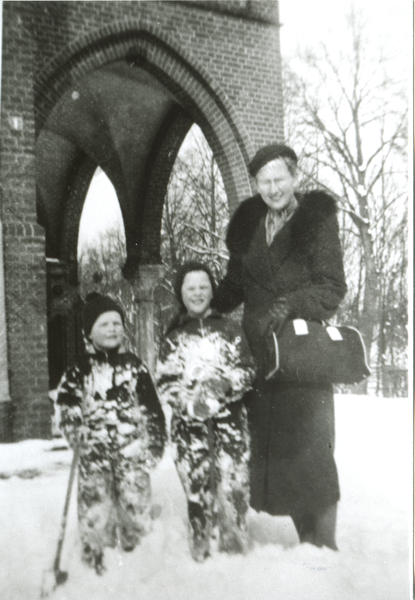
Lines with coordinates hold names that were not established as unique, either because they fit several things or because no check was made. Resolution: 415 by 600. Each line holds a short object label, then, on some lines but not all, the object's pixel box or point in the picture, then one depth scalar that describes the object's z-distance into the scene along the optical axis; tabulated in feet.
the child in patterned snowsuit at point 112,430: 10.53
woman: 10.62
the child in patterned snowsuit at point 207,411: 10.60
